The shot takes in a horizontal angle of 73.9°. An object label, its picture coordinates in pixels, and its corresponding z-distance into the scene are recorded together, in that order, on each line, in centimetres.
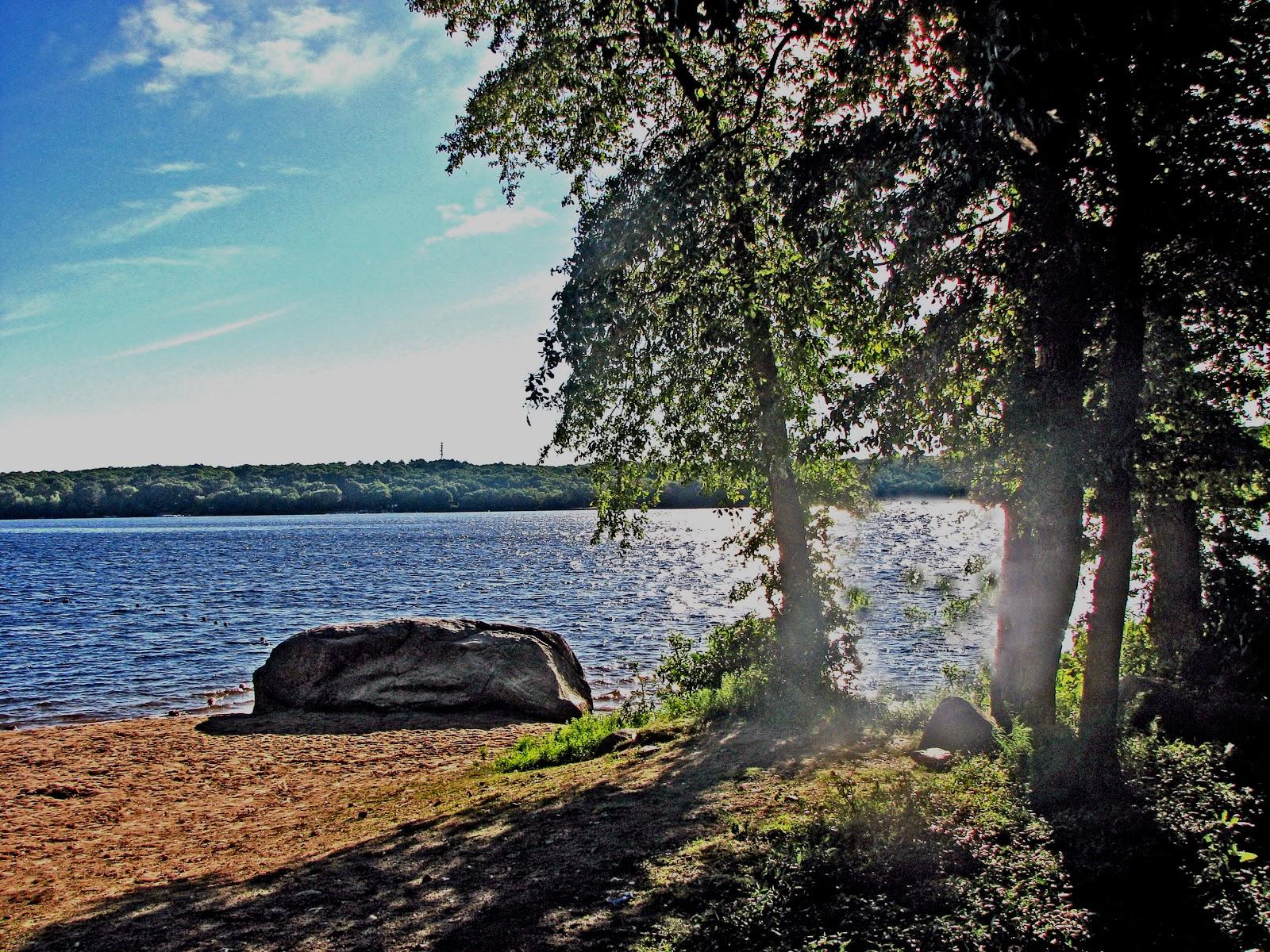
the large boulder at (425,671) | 1750
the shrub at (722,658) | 1411
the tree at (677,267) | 998
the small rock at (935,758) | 901
